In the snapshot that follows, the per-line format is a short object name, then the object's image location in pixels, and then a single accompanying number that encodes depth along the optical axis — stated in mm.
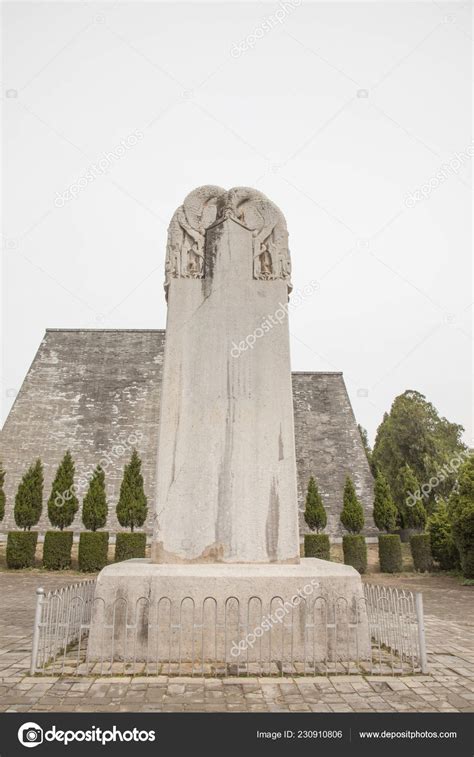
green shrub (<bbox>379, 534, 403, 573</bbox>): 18297
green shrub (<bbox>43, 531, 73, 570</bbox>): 17406
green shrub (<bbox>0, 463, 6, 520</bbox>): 18875
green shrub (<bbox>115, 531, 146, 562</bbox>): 17656
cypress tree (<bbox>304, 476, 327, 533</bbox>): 19969
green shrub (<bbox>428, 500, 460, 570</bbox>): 18078
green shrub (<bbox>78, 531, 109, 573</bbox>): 17375
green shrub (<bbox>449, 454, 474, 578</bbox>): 15289
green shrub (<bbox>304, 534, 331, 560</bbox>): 18000
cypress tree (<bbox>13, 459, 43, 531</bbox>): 18719
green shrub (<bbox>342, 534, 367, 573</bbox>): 18375
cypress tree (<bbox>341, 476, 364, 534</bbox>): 20203
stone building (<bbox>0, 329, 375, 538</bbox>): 25000
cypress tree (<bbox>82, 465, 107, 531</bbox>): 19078
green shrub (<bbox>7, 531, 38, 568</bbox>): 17281
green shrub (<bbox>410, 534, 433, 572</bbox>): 18391
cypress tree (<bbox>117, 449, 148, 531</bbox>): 19500
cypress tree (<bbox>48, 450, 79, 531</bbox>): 18875
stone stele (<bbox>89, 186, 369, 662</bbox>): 4859
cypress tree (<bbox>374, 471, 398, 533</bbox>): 20797
